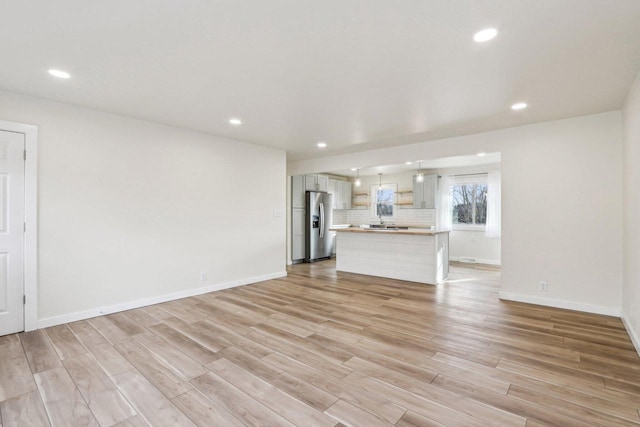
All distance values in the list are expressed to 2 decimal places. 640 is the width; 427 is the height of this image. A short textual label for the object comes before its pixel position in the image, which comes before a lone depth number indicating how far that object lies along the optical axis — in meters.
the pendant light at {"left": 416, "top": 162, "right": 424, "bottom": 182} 7.20
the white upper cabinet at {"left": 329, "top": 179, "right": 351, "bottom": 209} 8.94
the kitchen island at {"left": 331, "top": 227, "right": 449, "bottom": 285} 5.37
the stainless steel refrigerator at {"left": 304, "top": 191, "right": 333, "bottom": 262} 7.64
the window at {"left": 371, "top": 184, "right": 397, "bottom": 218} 9.05
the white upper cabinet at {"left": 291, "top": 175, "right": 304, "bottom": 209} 7.39
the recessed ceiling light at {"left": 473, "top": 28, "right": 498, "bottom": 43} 2.05
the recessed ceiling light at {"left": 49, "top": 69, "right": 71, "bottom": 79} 2.68
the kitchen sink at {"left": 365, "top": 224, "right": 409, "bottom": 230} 7.14
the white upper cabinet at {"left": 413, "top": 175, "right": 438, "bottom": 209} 8.02
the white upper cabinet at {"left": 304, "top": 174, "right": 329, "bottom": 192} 7.72
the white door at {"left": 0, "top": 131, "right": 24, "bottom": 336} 3.07
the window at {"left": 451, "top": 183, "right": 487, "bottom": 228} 7.85
